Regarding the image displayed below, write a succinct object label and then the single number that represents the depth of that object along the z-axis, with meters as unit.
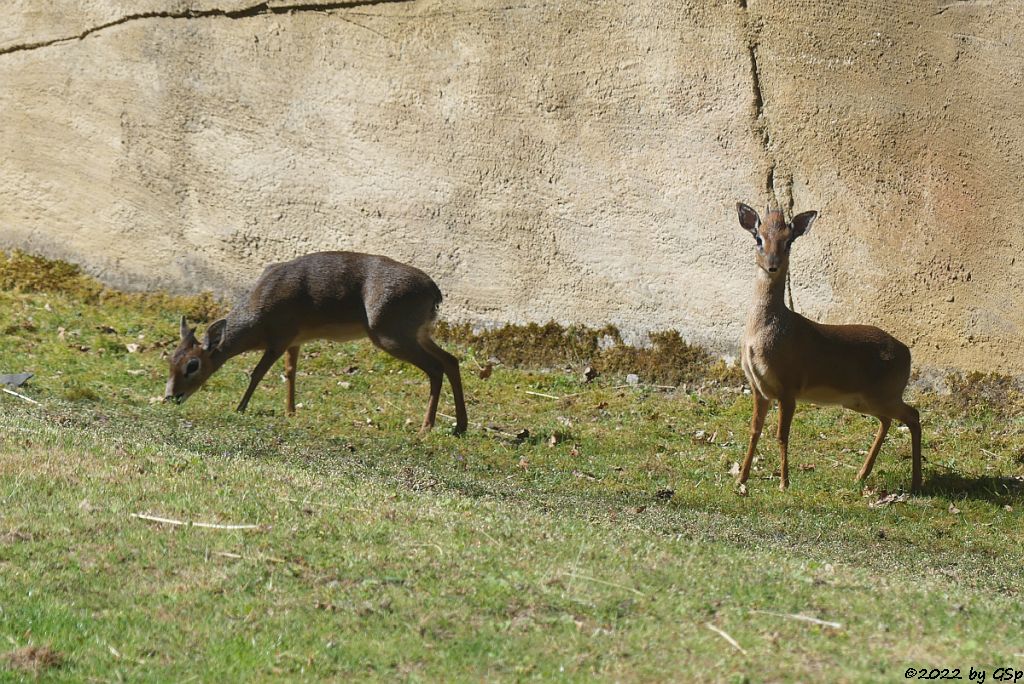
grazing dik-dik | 20.77
